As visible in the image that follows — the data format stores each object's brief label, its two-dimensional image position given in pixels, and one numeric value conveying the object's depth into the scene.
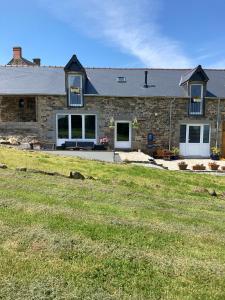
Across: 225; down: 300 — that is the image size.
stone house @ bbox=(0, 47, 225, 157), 15.85
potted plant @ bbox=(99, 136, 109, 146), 15.78
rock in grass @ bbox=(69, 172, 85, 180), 7.22
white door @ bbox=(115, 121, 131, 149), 16.17
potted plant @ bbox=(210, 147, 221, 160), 16.08
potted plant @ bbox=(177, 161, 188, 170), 12.16
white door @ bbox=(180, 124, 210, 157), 16.51
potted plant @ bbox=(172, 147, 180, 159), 15.62
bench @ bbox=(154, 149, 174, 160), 15.35
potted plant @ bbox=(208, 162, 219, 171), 12.48
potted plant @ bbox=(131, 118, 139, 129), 16.02
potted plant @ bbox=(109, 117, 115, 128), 16.00
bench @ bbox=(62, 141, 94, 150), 15.51
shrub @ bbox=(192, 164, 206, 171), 12.28
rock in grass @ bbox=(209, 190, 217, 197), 7.52
